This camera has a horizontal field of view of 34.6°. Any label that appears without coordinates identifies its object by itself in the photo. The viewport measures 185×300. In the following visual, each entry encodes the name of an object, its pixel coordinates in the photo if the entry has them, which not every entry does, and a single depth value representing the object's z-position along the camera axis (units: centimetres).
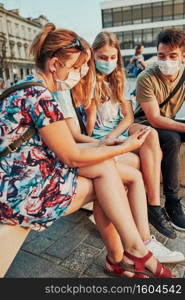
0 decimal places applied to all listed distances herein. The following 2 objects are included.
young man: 235
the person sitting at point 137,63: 786
